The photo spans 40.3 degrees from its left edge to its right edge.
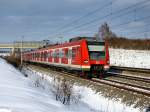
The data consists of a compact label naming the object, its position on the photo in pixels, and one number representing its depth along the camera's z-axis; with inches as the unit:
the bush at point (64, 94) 286.4
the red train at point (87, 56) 554.9
